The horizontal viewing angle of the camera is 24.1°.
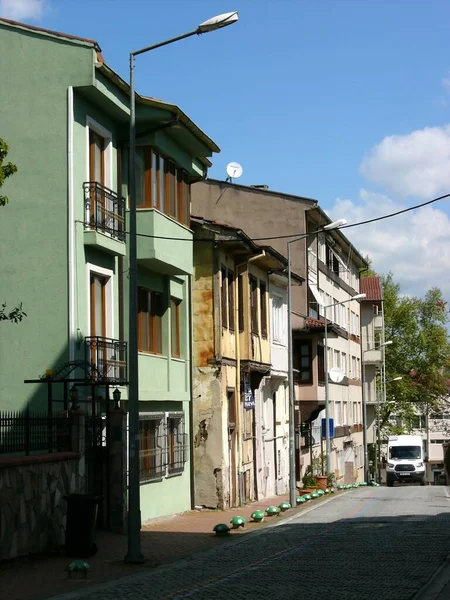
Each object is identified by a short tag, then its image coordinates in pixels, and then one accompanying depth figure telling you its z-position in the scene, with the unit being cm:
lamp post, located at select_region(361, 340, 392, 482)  6588
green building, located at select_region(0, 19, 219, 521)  2186
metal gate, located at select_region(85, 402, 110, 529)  2109
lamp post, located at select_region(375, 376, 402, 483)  7987
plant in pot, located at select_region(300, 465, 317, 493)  4122
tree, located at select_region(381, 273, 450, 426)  9200
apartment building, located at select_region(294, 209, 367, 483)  4972
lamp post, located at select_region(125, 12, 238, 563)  1686
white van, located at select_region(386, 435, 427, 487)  6431
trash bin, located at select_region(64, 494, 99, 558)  1766
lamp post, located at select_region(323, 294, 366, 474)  4259
